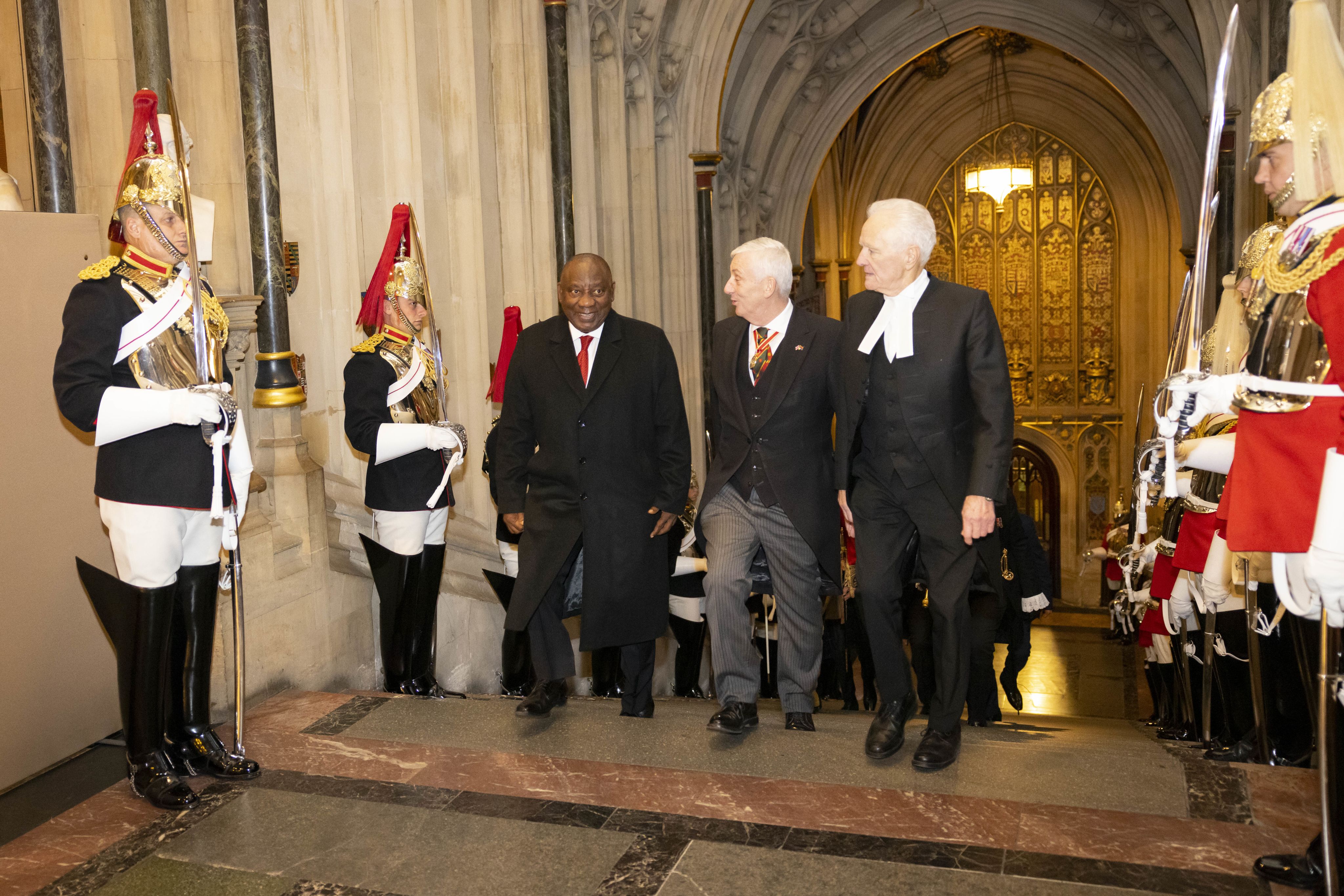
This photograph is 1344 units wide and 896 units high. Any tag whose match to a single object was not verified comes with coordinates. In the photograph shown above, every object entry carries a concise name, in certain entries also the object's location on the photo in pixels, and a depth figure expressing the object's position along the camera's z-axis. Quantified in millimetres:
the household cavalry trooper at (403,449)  4289
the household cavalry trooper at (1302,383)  2275
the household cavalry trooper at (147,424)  3000
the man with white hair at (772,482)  3643
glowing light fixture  16844
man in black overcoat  3848
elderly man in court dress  3271
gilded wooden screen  18438
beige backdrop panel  3486
